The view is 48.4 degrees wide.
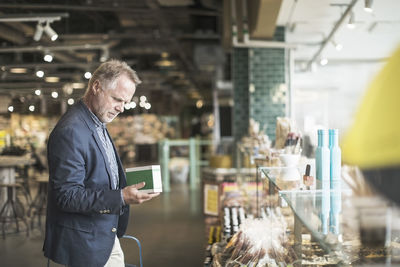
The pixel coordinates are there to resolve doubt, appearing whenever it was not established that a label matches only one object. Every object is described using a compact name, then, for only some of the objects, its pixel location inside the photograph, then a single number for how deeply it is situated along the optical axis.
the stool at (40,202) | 4.65
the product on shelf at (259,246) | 2.73
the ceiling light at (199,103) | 23.69
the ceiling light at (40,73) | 4.77
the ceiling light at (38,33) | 5.12
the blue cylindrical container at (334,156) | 2.13
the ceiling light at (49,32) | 5.39
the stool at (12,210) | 4.25
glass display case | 1.00
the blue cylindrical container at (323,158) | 2.15
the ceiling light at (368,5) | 4.83
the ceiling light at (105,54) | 8.80
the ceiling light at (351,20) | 5.65
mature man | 2.06
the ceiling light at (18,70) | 4.36
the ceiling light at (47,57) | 5.07
